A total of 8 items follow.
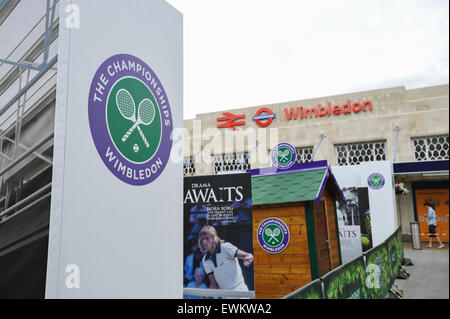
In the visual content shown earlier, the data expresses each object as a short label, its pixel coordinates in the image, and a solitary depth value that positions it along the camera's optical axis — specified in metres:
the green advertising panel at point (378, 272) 5.59
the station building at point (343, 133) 19.08
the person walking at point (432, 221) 14.88
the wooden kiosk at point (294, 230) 7.44
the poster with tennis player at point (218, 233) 5.59
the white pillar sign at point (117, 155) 2.03
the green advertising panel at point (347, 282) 3.57
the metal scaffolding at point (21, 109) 3.09
